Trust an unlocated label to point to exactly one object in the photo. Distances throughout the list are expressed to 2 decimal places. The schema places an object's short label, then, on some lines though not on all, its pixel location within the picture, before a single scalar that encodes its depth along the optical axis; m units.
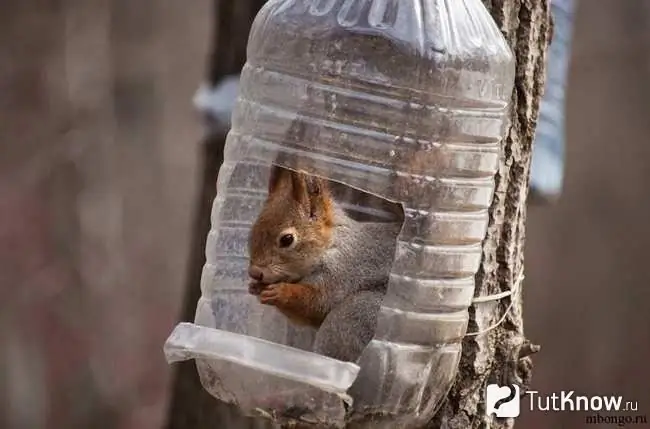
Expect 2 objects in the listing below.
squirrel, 3.71
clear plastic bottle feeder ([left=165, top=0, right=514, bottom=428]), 3.72
